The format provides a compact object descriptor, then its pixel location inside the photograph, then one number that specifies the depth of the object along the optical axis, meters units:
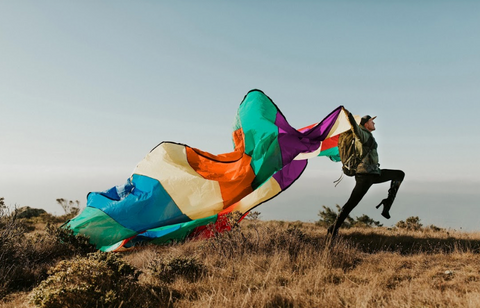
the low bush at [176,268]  5.16
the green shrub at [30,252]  5.44
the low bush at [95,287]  3.80
